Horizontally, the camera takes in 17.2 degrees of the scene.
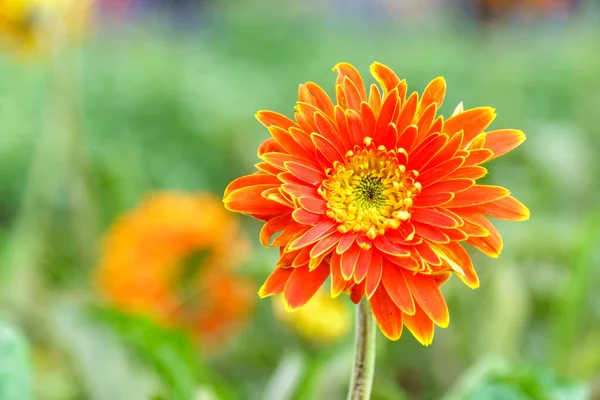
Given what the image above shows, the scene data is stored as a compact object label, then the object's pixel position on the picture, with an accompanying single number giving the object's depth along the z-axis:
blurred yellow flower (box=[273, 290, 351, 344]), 0.81
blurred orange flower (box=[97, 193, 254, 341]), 0.91
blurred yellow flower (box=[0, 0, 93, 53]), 1.04
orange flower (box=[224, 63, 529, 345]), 0.57
